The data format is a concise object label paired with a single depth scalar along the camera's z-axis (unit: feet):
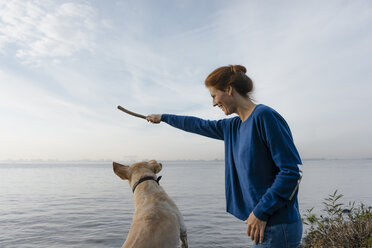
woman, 7.53
